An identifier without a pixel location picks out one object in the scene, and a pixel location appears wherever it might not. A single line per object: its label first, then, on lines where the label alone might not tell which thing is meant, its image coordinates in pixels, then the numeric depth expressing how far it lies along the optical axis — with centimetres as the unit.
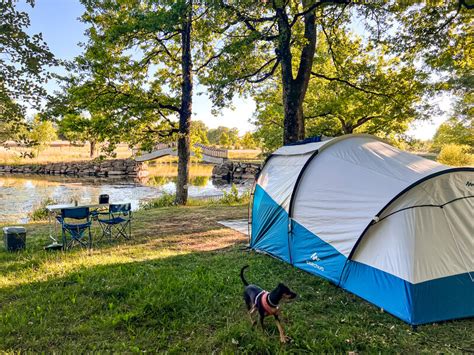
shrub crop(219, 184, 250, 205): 1356
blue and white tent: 364
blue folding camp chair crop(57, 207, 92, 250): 613
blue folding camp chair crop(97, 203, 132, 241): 691
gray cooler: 611
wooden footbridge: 2841
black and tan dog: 288
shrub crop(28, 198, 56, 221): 1106
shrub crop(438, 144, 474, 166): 2331
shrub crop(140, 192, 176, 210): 1341
